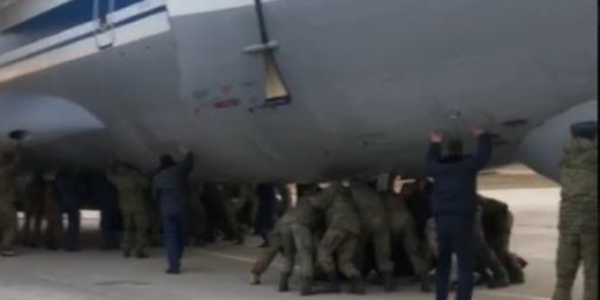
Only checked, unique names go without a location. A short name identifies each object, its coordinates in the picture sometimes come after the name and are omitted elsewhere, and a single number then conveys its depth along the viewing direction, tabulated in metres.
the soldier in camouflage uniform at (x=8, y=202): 14.45
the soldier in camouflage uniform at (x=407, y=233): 11.07
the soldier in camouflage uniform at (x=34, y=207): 16.12
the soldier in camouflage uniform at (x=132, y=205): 14.18
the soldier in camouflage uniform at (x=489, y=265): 10.93
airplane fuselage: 8.64
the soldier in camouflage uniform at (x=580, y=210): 8.39
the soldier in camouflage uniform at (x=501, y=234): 11.70
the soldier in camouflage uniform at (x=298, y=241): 11.07
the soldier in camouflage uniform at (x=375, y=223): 10.98
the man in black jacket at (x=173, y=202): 12.61
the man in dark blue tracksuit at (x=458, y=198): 9.38
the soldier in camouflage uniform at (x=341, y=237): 10.89
